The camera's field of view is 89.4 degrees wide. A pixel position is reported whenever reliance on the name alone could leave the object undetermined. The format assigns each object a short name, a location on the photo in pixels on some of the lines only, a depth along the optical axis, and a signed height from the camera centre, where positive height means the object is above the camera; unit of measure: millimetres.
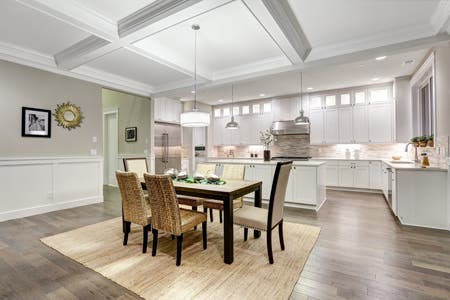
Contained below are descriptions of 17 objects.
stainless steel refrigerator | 6414 +128
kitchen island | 4123 -643
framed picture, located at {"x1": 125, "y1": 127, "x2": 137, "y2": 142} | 6304 +469
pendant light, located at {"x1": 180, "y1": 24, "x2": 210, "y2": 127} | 3111 +442
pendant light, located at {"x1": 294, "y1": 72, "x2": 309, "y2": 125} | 4759 +615
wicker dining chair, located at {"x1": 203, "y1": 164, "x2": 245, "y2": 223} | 3090 -396
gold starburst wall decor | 4262 +694
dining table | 2264 -456
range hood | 6625 +642
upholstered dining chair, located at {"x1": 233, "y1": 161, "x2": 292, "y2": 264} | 2246 -701
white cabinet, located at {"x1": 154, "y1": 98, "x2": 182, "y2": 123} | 6333 +1190
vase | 5133 -122
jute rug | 1849 -1126
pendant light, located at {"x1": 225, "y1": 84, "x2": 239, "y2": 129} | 5395 +591
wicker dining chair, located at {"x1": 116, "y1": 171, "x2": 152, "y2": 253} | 2471 -585
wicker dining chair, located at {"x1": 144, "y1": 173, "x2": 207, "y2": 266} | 2178 -610
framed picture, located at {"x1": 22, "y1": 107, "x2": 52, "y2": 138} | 3830 +514
